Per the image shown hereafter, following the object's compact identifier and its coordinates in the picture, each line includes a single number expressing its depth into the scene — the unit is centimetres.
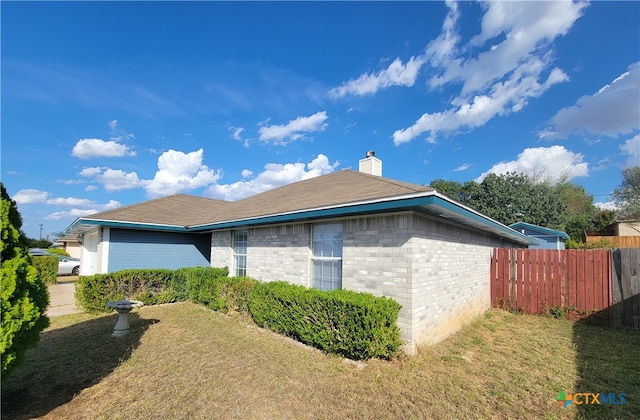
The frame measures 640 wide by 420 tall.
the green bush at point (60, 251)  2756
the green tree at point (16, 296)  276
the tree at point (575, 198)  4147
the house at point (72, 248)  3033
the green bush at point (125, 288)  850
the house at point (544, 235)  1858
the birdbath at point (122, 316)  620
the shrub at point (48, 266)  1575
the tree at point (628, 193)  3068
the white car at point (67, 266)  2055
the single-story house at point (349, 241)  505
